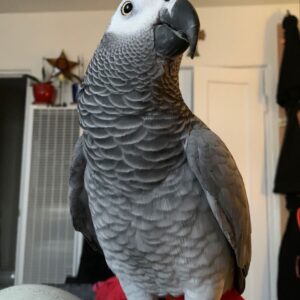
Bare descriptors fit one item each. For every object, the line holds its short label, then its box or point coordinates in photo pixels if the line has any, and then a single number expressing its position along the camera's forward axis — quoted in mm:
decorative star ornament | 2416
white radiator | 2305
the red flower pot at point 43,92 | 2406
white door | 2268
